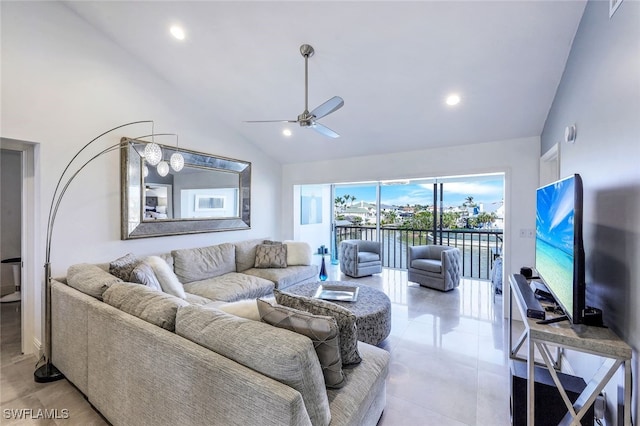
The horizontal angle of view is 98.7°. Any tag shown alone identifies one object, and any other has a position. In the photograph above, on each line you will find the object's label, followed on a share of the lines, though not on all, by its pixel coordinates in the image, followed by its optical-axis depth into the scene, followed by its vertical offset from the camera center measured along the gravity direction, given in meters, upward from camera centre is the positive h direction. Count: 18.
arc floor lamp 2.30 -0.11
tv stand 1.23 -0.65
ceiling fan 2.42 +0.91
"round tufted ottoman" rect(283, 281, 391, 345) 2.49 -0.97
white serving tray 2.88 -0.92
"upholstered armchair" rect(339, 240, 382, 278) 5.38 -0.96
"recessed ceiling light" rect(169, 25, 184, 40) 2.80 +1.85
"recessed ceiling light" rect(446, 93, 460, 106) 3.15 +1.29
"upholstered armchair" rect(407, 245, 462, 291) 4.49 -0.96
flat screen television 1.36 -0.20
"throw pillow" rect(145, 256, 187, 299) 2.74 -0.69
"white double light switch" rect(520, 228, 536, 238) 3.53 -0.30
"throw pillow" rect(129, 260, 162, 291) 2.40 -0.60
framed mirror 3.30 +0.22
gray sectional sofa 1.05 -0.72
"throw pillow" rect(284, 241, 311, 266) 4.61 -0.73
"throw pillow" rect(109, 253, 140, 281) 2.56 -0.55
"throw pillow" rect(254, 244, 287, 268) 4.38 -0.75
